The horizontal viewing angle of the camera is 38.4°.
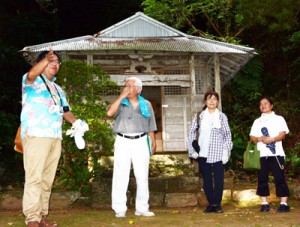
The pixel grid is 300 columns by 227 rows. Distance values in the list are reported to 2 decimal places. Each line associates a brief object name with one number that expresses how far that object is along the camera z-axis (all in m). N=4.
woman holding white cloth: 6.21
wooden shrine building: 9.22
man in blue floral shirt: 4.52
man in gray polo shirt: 5.70
